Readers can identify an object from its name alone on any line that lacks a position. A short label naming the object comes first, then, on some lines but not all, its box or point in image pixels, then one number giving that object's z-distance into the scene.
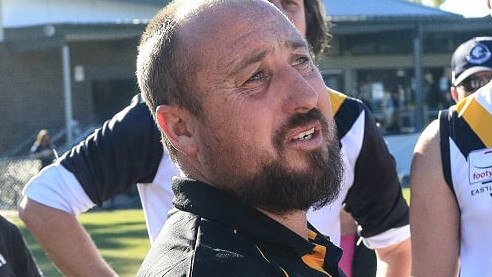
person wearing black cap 3.04
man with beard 1.90
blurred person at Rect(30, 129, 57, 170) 21.91
